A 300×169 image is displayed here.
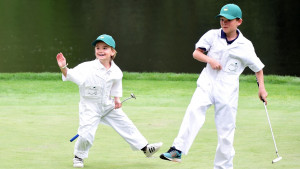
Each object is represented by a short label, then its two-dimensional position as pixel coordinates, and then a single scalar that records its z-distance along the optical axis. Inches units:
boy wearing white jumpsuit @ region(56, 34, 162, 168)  468.4
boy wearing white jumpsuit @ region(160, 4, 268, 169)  428.1
